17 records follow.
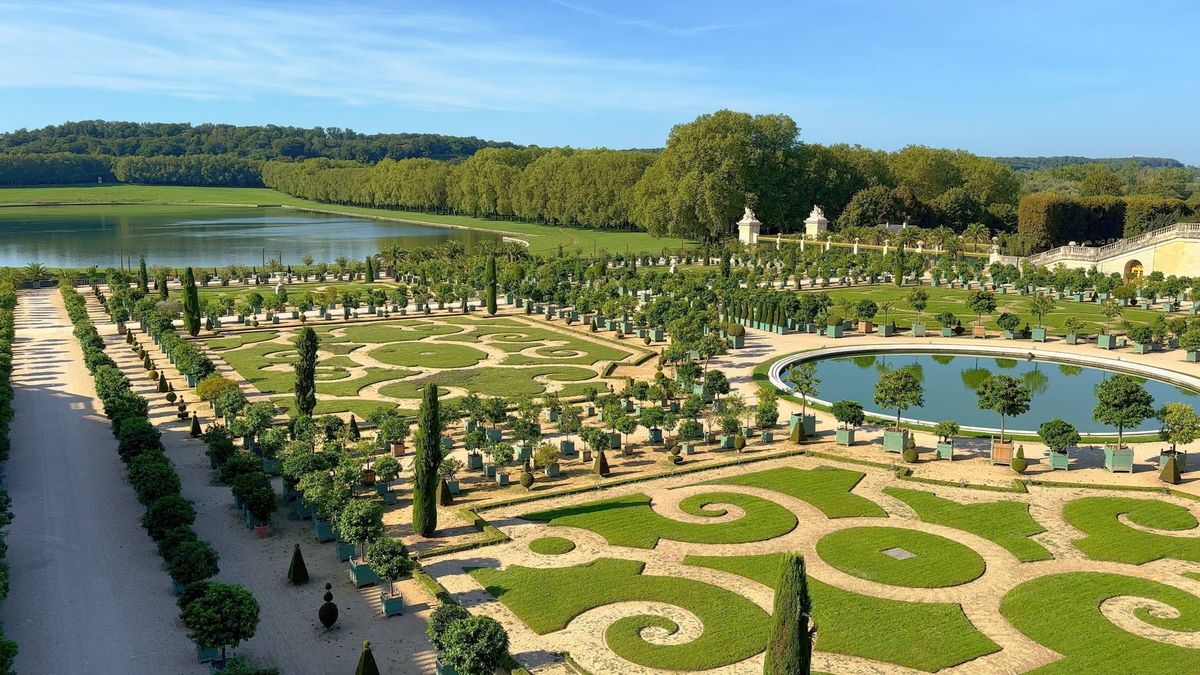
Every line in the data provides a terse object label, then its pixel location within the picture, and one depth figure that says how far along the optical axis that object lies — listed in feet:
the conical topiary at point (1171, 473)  110.01
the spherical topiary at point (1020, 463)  115.55
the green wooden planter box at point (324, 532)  96.02
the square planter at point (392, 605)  79.36
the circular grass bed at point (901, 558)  86.79
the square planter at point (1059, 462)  116.26
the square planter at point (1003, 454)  118.52
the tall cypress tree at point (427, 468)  95.86
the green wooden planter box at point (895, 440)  123.13
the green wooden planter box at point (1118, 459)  114.42
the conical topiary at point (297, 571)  85.56
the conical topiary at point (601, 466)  115.03
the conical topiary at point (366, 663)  63.21
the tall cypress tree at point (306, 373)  131.95
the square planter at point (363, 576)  85.15
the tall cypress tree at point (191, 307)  215.72
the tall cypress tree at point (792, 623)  56.75
